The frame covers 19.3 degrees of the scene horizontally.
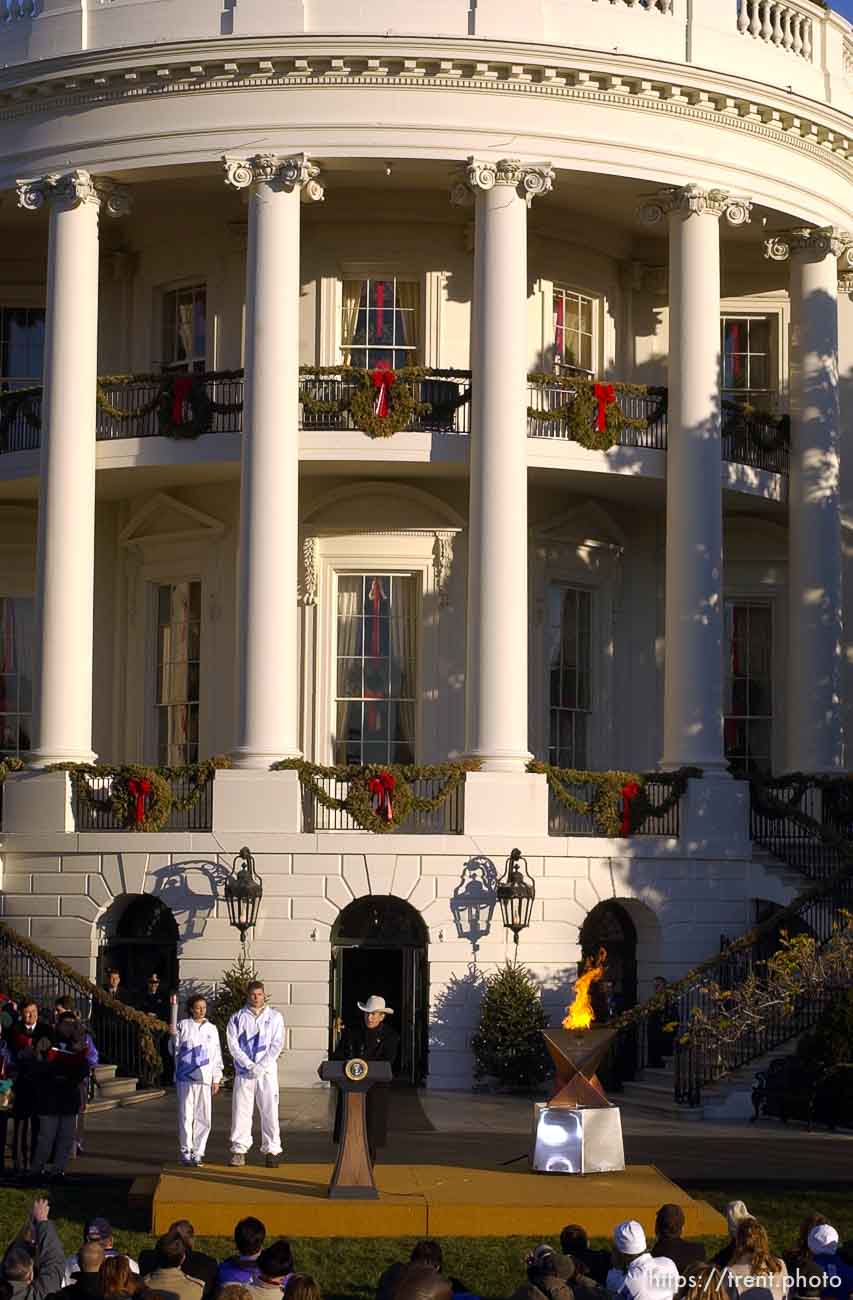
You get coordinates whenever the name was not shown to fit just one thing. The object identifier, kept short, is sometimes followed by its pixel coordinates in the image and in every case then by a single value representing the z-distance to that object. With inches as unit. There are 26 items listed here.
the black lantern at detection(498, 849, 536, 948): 1277.1
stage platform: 791.1
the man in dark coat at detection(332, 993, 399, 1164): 890.7
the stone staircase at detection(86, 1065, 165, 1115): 1162.6
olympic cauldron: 884.0
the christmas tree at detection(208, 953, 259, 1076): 1243.8
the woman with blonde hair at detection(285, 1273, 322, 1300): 534.8
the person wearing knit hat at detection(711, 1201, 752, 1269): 599.2
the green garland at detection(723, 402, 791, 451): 1467.8
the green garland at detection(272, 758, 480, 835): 1302.9
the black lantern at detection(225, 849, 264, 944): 1270.9
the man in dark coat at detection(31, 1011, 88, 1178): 909.2
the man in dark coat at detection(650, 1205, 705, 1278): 629.0
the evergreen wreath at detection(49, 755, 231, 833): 1312.7
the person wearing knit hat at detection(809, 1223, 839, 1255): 611.2
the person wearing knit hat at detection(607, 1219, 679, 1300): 588.4
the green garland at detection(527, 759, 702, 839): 1325.0
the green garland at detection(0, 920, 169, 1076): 1224.8
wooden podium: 811.4
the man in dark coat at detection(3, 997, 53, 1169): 923.4
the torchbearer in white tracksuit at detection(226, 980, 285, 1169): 904.9
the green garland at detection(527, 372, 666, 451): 1390.3
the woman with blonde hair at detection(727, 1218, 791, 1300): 581.6
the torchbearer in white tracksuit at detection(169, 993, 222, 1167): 895.7
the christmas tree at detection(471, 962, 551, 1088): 1251.8
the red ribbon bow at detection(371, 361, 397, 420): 1369.3
